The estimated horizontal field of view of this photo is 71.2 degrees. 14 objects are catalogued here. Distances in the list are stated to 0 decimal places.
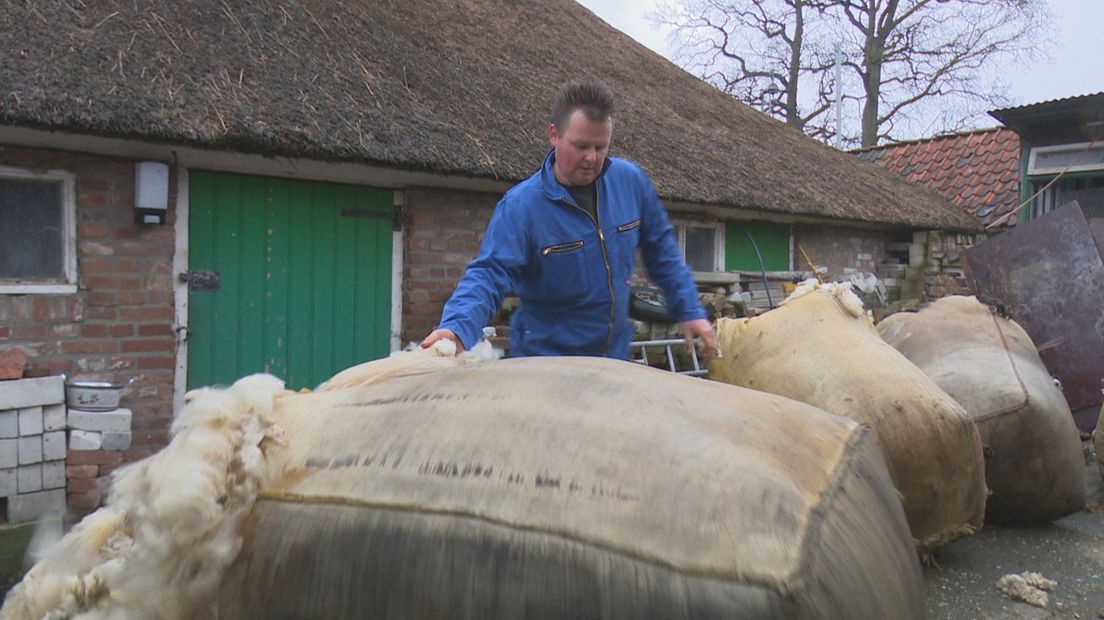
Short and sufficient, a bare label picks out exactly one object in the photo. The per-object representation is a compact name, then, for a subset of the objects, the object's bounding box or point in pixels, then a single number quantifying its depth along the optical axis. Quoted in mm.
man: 2515
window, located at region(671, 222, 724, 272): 8031
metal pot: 4094
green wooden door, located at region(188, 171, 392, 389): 4891
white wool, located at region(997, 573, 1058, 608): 3057
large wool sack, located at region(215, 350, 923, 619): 971
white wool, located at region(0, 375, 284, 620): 1099
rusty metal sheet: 5211
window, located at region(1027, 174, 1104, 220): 10570
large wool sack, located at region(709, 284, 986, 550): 2783
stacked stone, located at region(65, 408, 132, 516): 4055
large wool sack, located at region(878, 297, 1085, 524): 3553
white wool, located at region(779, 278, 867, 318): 3406
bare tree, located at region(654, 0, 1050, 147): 20391
